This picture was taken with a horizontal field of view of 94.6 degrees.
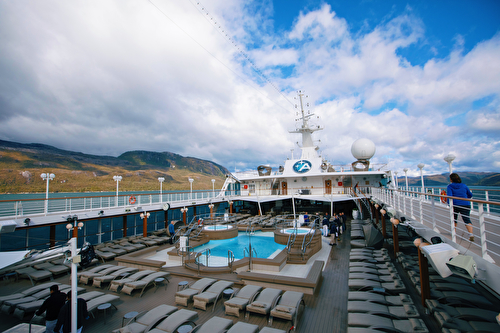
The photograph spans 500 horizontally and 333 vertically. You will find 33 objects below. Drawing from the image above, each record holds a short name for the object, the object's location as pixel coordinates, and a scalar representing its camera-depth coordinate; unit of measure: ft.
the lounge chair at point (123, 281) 23.04
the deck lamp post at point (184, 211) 59.98
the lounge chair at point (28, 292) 20.23
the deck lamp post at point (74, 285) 13.28
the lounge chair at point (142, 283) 22.20
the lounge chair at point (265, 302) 17.11
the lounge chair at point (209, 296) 19.06
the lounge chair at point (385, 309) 15.09
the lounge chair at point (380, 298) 16.72
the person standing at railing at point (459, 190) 16.22
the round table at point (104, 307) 17.85
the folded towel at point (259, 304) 17.25
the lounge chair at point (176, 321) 14.81
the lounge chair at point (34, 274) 26.94
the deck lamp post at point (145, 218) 49.92
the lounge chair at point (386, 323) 13.73
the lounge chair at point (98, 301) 18.05
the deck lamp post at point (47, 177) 36.55
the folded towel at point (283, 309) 16.46
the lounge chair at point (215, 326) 14.61
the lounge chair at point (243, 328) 14.28
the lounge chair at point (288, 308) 16.24
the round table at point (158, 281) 23.71
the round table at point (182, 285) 22.28
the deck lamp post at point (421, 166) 50.07
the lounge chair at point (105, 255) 34.87
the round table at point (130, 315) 16.46
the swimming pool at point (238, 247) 37.43
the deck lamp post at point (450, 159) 36.42
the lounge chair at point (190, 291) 19.90
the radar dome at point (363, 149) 77.83
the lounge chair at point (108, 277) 24.26
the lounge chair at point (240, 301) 17.72
